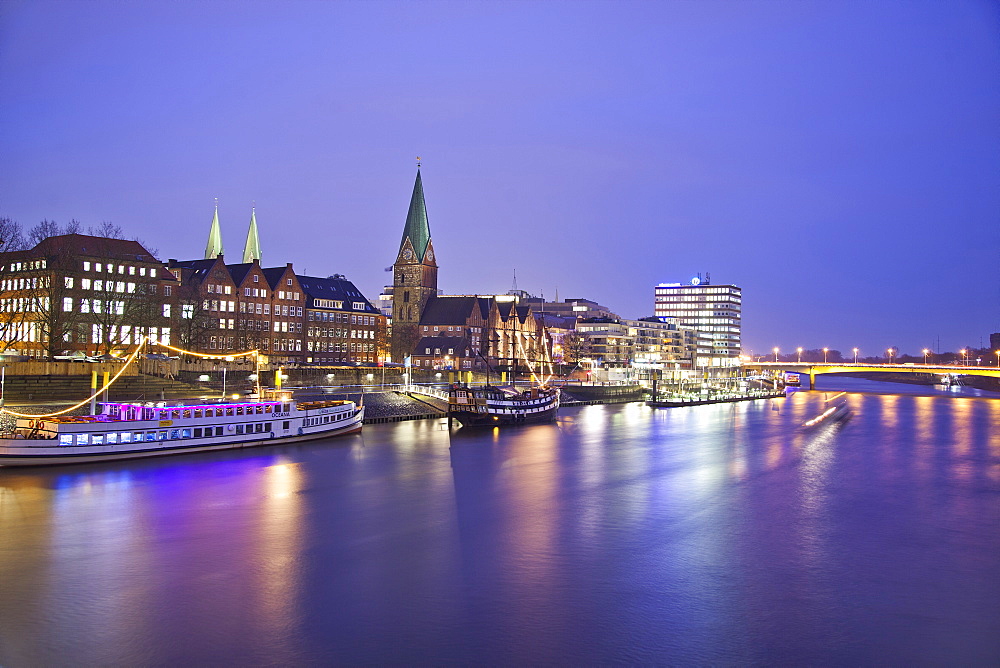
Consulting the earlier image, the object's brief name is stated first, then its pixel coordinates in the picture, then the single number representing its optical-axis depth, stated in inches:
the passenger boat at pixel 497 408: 2800.2
